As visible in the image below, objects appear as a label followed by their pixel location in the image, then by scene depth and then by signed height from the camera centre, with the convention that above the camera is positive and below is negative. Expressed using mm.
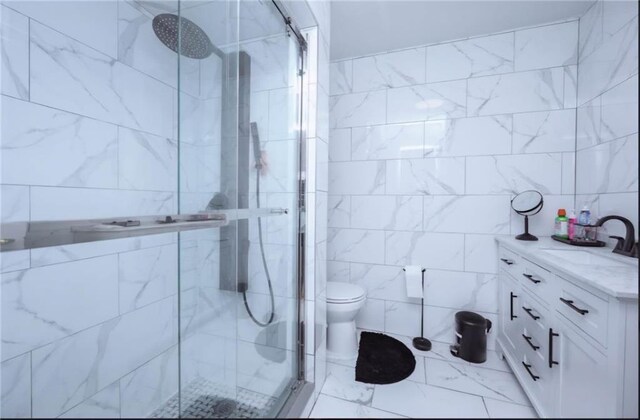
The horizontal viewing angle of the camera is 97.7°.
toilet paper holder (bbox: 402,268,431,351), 1811 -918
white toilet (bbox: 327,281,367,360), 1708 -742
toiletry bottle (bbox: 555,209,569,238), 1615 -92
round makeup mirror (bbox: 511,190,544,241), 1700 +16
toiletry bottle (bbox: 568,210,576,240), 1474 -99
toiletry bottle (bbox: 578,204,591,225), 1330 -37
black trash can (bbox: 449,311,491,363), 1495 -765
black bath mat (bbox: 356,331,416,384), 930 -762
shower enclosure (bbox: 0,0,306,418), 903 -3
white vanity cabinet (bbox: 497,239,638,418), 281 -280
